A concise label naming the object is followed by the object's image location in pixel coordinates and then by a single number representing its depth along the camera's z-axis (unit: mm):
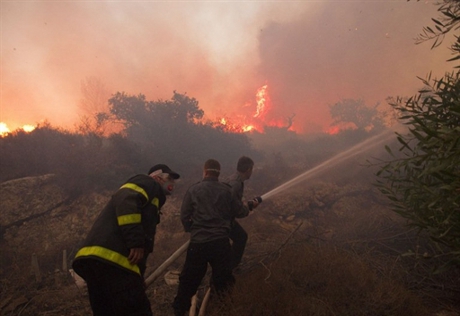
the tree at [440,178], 2039
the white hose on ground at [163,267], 3089
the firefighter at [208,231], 3604
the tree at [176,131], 14305
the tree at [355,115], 27531
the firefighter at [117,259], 2463
